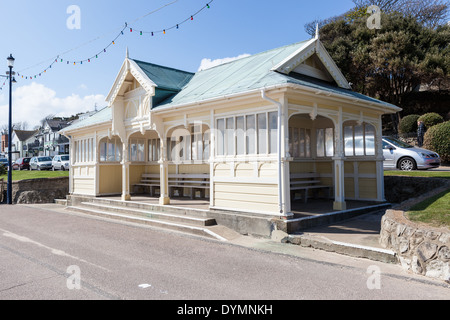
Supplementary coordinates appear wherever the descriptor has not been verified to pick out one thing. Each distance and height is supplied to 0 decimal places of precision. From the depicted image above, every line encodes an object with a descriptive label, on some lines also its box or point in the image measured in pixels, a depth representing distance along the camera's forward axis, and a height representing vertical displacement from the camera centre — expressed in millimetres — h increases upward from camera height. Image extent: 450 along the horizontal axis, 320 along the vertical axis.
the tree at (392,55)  24828 +8717
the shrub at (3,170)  20250 +414
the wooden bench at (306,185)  10955 -345
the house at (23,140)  77500 +8388
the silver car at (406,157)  14625 +692
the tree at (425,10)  32031 +15210
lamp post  17188 +1905
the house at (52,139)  63875 +7167
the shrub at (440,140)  17094 +1637
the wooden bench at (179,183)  12891 -300
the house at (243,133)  8469 +1403
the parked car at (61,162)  30641 +1275
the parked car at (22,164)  36562 +1360
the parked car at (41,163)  32797 +1292
